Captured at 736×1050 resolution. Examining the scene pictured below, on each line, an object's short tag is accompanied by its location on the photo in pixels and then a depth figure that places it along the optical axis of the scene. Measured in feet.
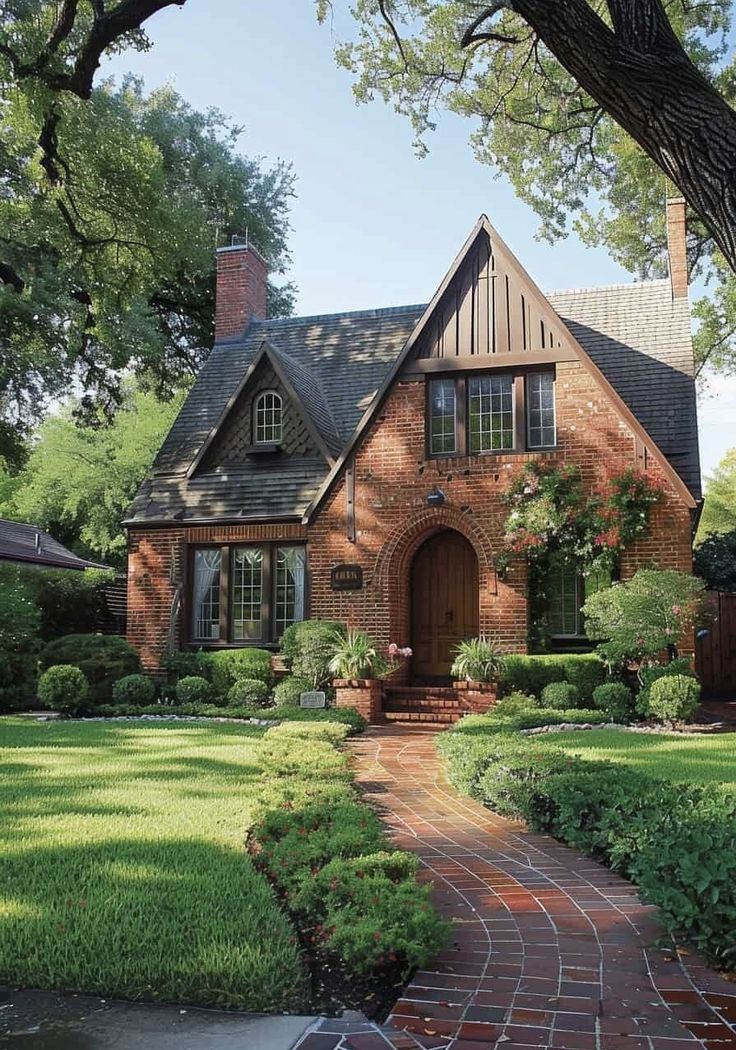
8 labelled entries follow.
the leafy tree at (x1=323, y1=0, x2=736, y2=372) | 15.43
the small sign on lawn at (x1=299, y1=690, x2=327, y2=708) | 44.37
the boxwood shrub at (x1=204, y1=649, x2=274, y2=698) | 49.37
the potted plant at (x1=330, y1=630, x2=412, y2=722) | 43.78
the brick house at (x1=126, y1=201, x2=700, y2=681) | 48.16
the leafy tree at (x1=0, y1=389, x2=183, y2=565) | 109.70
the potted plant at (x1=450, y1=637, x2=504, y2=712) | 43.37
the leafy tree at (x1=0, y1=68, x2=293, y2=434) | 56.80
